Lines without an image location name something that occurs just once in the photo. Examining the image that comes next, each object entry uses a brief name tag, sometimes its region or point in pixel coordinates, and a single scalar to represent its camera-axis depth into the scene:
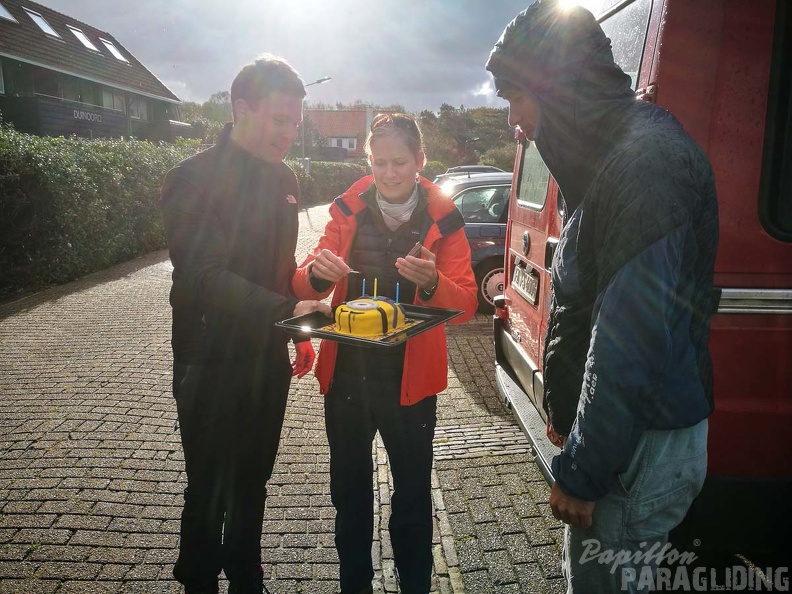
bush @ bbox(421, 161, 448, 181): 39.02
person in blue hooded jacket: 1.34
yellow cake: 1.99
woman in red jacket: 2.38
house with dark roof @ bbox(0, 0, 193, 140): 23.44
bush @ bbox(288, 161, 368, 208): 28.47
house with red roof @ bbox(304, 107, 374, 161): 75.26
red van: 2.11
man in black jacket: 2.20
